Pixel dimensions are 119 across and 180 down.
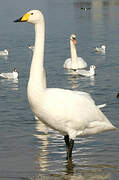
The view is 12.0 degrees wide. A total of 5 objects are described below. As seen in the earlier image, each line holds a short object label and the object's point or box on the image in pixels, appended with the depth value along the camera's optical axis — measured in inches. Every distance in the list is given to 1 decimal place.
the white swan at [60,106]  346.0
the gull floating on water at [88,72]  839.7
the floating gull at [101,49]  1087.6
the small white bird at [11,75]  809.5
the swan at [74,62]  935.7
